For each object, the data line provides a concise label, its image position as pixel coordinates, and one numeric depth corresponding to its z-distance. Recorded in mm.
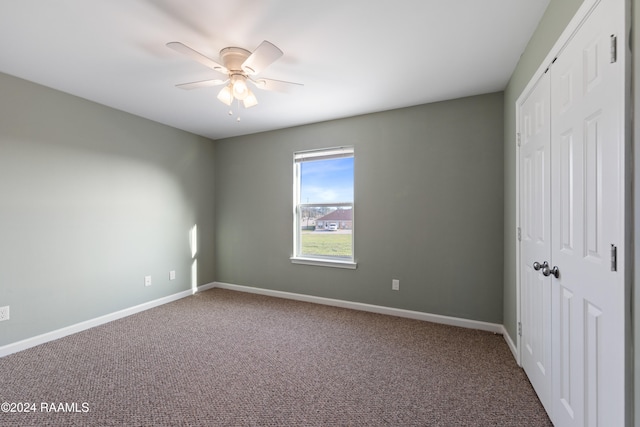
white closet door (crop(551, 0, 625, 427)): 1068
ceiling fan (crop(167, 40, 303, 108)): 1849
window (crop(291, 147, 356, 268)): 3838
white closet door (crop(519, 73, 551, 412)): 1759
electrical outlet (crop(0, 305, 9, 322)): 2500
